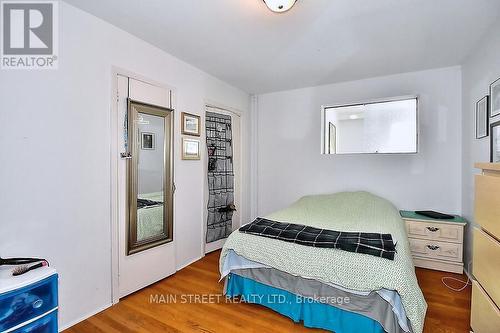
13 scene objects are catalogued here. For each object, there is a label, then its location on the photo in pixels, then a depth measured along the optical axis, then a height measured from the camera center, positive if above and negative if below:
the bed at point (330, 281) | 1.54 -0.87
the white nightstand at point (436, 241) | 2.71 -0.89
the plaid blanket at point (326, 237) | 1.74 -0.60
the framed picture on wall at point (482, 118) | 2.28 +0.47
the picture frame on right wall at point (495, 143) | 2.02 +0.20
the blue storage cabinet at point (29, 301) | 1.21 -0.74
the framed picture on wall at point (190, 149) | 2.90 +0.20
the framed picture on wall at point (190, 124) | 2.88 +0.51
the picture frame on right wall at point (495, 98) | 2.04 +0.60
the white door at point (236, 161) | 3.91 +0.07
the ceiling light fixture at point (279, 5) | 1.67 +1.14
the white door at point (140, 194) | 2.22 -0.31
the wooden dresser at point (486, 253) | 1.23 -0.49
